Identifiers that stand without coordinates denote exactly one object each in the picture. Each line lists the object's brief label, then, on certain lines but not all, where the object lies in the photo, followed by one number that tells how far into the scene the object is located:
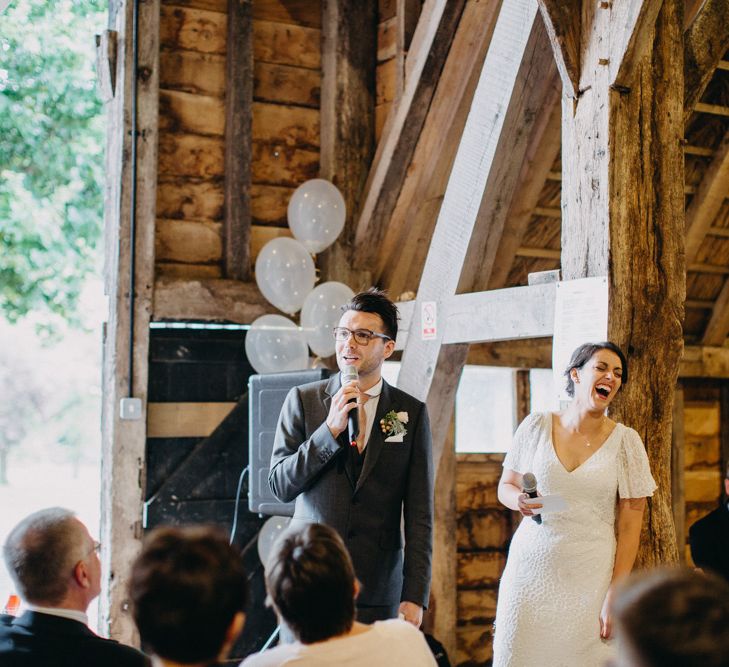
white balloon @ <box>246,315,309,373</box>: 4.92
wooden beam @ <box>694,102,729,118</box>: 5.12
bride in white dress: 2.92
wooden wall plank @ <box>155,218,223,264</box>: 5.26
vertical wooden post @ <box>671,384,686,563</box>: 6.49
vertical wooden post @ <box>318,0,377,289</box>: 5.46
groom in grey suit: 2.85
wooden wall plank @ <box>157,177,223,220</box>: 5.27
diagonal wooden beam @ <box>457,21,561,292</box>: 4.06
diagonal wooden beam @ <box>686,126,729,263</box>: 5.49
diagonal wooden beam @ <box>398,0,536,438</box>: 4.06
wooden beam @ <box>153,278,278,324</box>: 5.16
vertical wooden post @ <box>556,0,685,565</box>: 3.21
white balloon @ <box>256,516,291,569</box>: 4.97
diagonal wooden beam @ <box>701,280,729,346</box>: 6.29
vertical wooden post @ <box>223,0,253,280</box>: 5.32
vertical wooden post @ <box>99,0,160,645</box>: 5.05
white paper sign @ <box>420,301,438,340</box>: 4.50
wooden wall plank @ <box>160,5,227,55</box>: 5.27
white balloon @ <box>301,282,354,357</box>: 4.87
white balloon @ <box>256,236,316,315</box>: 4.89
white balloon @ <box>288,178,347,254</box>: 5.04
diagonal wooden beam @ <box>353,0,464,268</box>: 4.89
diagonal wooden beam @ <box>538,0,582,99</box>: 3.38
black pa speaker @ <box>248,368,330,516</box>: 4.52
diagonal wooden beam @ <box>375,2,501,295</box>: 4.84
